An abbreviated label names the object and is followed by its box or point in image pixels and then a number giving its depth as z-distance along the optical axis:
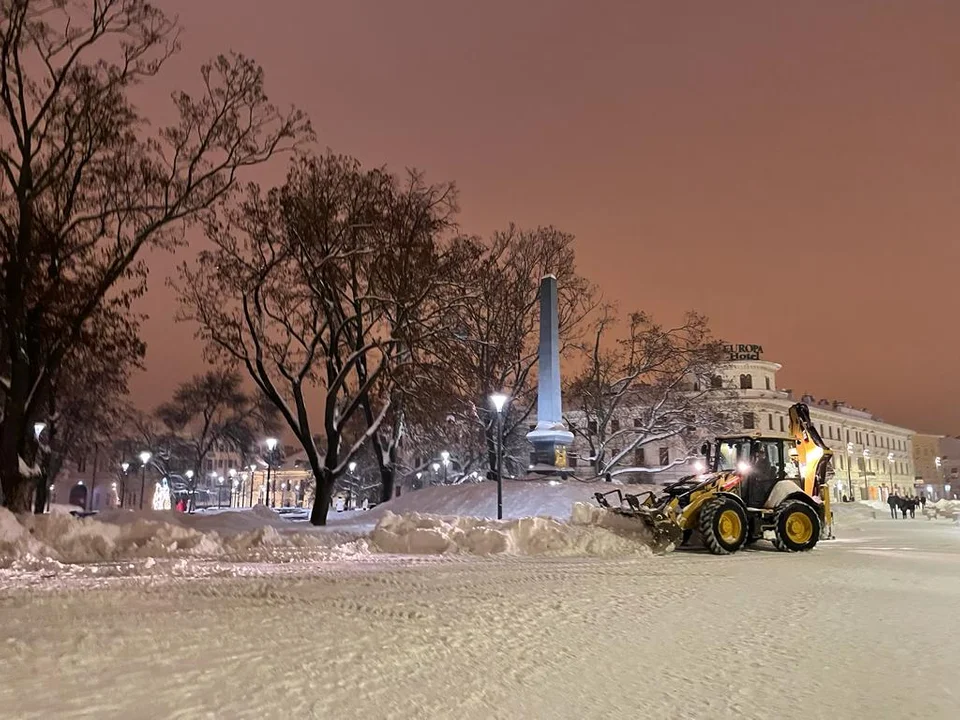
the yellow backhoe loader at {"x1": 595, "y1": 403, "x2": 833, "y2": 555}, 15.62
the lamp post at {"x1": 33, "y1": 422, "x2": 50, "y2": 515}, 26.46
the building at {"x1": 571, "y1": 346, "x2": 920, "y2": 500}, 77.88
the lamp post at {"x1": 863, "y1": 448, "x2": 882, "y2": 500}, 94.18
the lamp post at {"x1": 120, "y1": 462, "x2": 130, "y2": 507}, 66.56
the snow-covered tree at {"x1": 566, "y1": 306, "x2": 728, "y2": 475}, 37.25
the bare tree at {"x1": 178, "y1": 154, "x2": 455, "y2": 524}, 23.67
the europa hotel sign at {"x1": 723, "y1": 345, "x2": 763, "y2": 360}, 80.18
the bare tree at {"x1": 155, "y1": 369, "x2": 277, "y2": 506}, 53.81
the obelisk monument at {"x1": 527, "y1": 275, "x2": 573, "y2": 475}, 30.11
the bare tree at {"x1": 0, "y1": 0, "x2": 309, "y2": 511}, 18.42
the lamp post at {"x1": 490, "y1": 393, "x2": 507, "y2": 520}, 22.05
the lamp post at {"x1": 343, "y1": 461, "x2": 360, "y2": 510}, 63.48
